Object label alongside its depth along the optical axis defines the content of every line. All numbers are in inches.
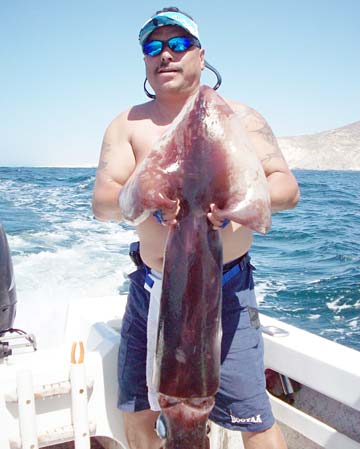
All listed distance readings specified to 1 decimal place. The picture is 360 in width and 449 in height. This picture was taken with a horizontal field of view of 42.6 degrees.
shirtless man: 85.4
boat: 88.3
